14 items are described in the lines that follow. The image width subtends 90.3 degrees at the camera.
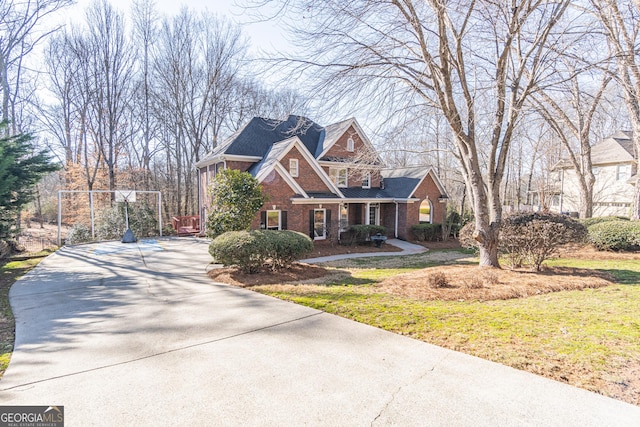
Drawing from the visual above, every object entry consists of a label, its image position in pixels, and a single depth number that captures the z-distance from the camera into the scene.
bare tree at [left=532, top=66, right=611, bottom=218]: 17.03
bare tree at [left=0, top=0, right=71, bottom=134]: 16.34
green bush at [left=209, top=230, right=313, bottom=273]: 9.09
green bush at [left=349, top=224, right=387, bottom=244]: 19.05
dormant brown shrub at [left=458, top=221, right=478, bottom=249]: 10.90
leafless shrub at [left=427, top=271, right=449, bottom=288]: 7.59
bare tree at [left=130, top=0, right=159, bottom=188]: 26.23
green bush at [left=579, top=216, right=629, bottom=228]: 15.76
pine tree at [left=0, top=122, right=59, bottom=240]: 11.09
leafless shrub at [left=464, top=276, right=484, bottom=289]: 7.40
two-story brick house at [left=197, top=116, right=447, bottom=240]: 16.61
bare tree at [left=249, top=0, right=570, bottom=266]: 7.78
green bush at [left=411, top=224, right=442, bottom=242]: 21.47
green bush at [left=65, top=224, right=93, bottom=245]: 18.00
